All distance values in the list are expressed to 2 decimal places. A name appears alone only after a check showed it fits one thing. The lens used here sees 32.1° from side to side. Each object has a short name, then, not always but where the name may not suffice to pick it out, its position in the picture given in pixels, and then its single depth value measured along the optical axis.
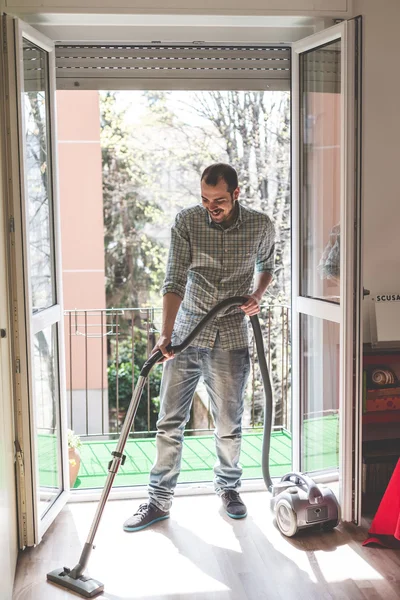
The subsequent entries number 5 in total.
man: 3.02
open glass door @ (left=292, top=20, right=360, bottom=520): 2.95
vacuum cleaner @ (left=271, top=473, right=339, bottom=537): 2.95
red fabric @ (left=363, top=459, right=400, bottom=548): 2.88
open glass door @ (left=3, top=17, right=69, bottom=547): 2.78
